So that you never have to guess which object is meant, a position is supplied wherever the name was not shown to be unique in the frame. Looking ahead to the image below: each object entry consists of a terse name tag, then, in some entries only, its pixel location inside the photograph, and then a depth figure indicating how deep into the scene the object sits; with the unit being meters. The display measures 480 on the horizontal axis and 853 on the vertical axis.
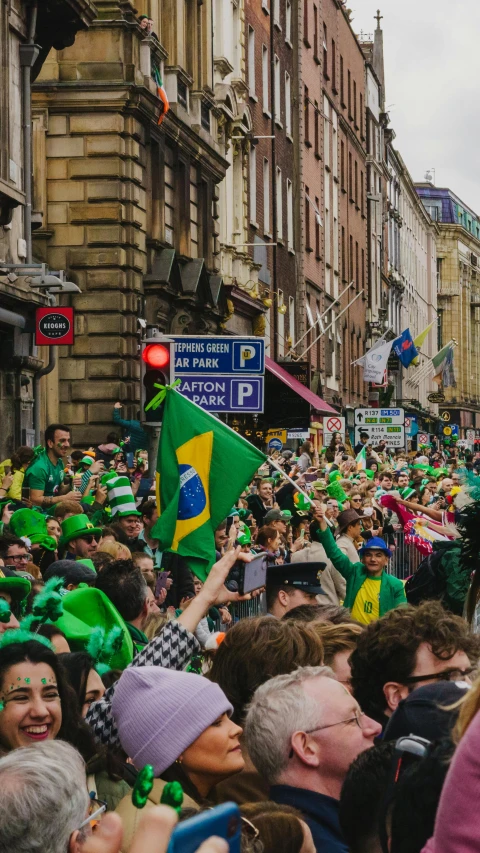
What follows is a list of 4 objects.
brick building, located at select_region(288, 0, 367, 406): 47.34
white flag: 45.25
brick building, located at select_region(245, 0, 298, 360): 37.72
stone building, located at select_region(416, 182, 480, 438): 130.00
